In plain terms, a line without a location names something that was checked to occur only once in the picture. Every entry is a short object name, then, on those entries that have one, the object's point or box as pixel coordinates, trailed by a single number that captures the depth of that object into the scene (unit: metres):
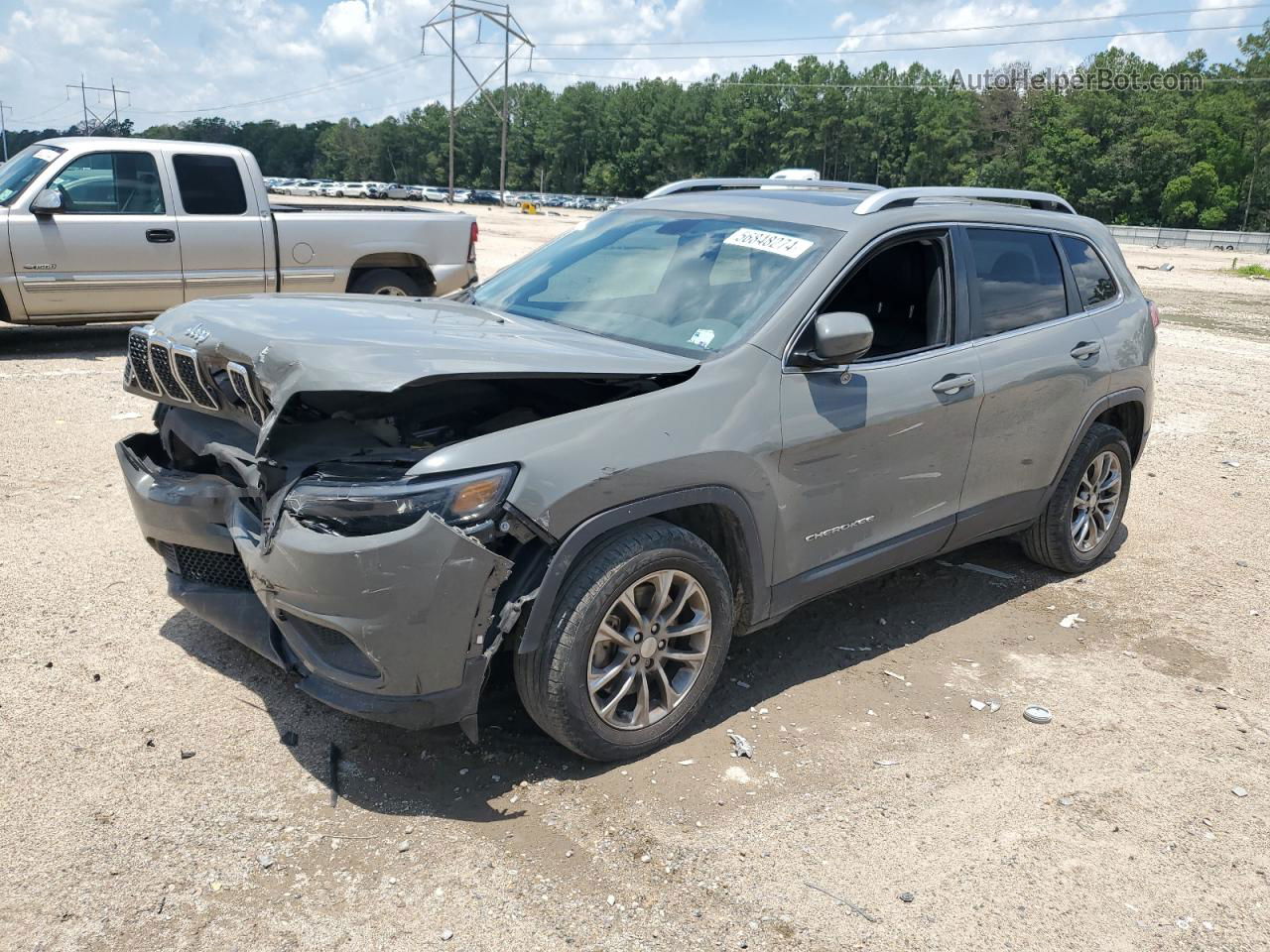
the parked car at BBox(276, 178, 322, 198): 73.35
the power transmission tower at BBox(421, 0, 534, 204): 66.62
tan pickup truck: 9.51
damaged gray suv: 3.10
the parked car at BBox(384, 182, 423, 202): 80.81
